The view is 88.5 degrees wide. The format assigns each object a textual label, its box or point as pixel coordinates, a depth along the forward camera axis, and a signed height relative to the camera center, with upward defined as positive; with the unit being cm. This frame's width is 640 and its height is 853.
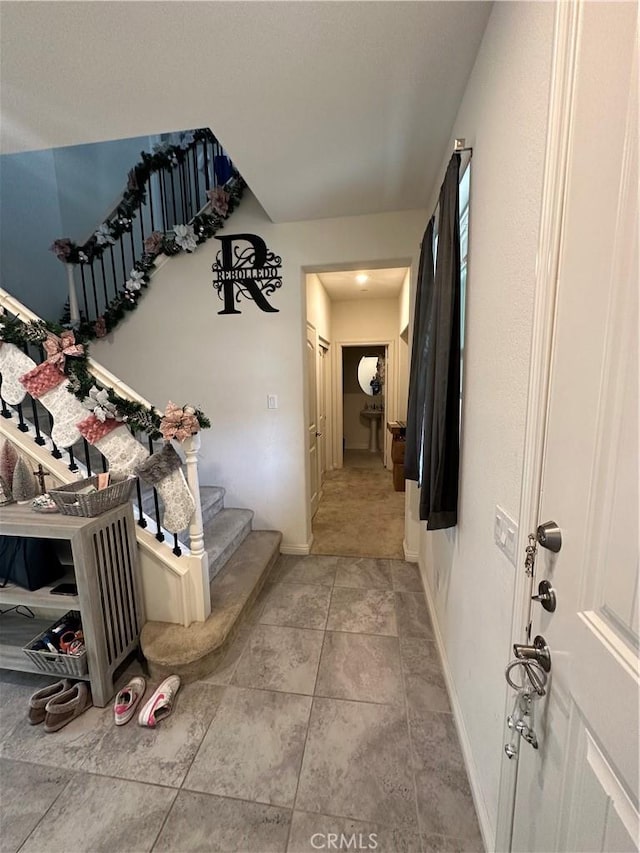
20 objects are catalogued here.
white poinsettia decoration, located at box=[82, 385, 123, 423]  168 -10
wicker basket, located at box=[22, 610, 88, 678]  152 -128
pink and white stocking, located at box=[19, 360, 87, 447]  171 -9
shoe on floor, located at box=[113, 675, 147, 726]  145 -144
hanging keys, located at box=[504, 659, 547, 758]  72 -76
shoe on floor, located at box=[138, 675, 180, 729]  143 -143
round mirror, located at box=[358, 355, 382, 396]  624 +11
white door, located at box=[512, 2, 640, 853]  48 -15
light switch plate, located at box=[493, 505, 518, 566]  90 -45
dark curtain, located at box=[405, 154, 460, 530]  135 +0
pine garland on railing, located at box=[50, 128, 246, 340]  257 +123
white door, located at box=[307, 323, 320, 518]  350 -34
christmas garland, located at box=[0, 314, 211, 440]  168 +4
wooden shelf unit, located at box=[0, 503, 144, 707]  146 -99
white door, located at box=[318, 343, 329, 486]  450 -32
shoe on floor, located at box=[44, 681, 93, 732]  142 -142
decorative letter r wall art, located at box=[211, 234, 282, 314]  260 +89
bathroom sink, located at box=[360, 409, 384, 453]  679 -84
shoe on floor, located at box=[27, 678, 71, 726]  145 -142
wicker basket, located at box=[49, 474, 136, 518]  150 -53
